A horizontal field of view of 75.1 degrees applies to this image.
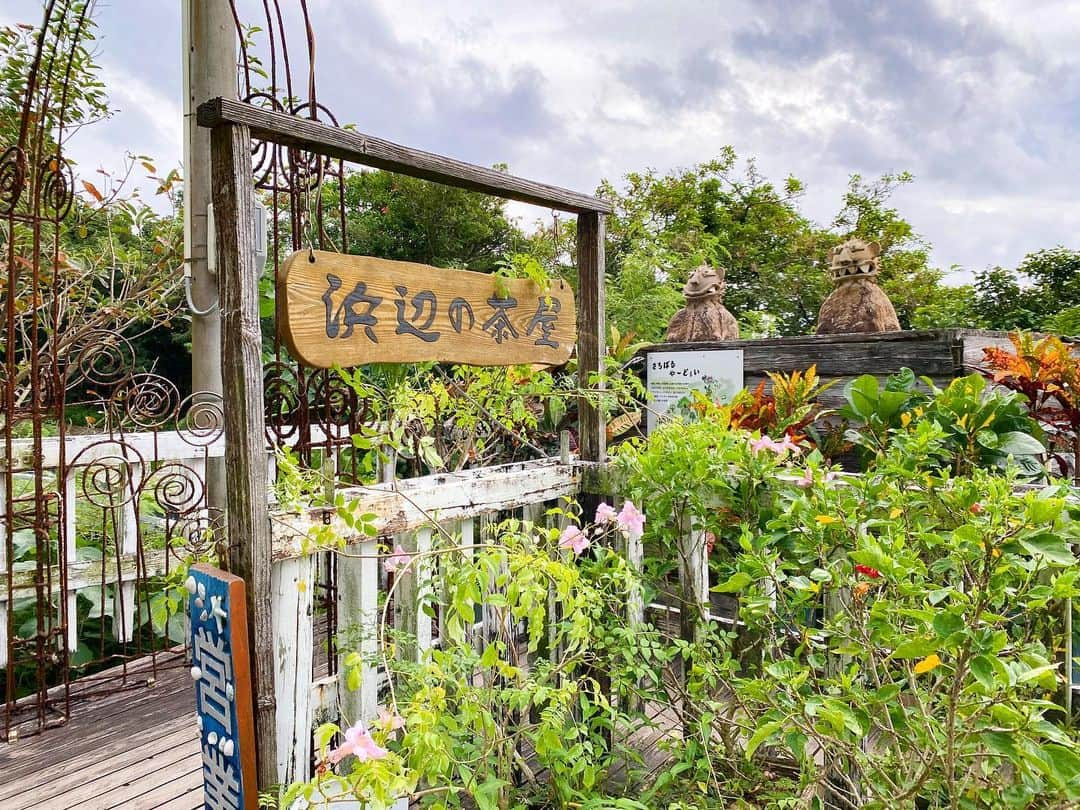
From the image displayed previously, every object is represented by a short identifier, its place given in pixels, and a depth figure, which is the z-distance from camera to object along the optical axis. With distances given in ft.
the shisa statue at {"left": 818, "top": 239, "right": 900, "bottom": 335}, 14.24
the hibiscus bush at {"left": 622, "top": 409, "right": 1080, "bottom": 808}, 3.08
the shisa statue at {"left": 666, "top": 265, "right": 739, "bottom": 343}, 15.57
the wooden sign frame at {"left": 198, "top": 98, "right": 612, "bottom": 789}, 3.51
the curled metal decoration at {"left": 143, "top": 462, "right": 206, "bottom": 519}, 7.39
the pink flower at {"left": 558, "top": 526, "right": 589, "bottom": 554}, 4.25
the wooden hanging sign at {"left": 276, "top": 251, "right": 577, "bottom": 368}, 3.73
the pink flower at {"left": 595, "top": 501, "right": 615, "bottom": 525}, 4.88
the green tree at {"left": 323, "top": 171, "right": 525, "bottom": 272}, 29.32
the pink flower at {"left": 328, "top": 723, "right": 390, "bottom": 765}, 2.99
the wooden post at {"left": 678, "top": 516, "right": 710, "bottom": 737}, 5.25
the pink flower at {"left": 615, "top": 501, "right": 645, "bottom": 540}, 4.68
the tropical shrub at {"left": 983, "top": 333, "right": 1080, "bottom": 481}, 7.44
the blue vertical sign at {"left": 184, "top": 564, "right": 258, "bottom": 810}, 3.54
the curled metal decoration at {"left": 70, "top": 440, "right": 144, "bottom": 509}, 7.39
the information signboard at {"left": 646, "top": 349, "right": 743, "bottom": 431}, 13.61
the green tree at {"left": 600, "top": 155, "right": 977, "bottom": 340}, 31.18
